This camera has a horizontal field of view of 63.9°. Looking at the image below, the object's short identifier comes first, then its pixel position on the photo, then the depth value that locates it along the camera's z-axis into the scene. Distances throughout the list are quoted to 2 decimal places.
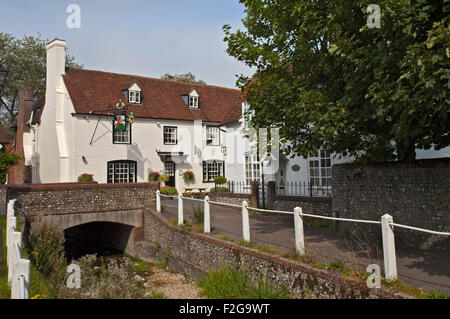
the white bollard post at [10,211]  9.13
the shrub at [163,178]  25.62
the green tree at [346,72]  6.11
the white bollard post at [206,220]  11.48
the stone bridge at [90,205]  14.34
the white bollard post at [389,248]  5.65
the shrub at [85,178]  22.86
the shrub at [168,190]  25.22
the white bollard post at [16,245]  5.79
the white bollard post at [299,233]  7.48
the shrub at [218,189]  25.47
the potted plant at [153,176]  25.73
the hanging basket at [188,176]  27.20
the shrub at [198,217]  13.33
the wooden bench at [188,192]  25.45
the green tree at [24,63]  37.19
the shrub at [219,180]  27.08
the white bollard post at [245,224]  9.33
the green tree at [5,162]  13.21
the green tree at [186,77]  46.44
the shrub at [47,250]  9.42
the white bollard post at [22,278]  4.58
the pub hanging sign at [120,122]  22.67
